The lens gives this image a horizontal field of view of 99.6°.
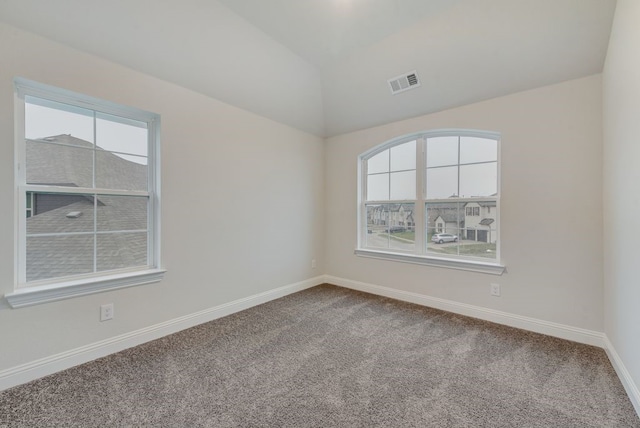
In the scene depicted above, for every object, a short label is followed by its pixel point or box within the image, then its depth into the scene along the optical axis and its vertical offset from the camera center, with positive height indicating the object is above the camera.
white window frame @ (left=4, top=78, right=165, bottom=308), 1.76 -0.01
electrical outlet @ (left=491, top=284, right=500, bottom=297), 2.64 -0.75
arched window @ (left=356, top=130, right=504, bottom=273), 2.79 +0.15
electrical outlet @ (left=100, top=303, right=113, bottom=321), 2.04 -0.77
